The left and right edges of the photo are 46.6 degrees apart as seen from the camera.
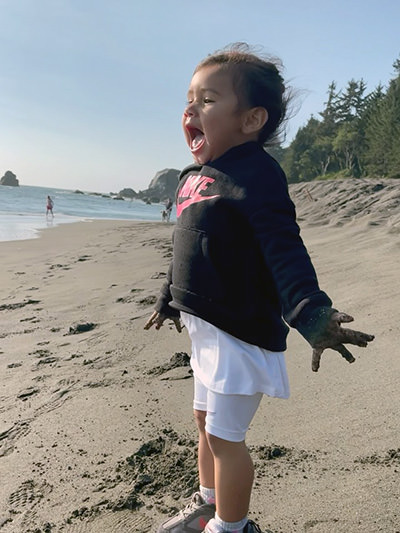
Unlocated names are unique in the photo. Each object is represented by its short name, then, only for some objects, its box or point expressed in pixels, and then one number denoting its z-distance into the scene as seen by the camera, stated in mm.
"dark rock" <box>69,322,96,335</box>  4226
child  1479
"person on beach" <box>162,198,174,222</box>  25889
